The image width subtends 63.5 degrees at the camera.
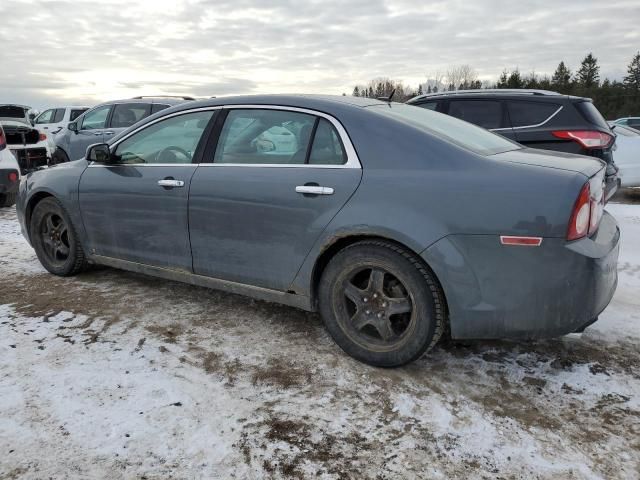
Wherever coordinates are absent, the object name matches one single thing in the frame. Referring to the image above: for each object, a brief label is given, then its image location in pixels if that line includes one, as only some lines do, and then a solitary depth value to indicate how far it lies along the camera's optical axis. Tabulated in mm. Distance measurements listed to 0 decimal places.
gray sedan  2539
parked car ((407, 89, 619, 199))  5871
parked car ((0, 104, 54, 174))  10609
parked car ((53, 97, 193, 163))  10367
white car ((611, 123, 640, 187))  8406
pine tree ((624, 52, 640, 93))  65794
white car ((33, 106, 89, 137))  15508
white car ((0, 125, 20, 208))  7191
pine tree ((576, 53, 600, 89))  65625
